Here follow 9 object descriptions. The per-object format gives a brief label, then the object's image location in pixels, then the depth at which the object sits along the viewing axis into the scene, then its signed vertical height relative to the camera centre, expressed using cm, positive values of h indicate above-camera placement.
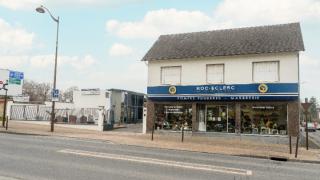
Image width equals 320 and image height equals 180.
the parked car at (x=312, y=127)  6769 -40
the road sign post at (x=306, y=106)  2231 +94
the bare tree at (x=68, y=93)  10196 +648
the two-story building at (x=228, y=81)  2941 +299
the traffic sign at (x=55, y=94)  3023 +176
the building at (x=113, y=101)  4755 +223
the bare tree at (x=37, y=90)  9541 +658
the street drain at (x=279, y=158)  1969 -158
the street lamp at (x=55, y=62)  2986 +406
